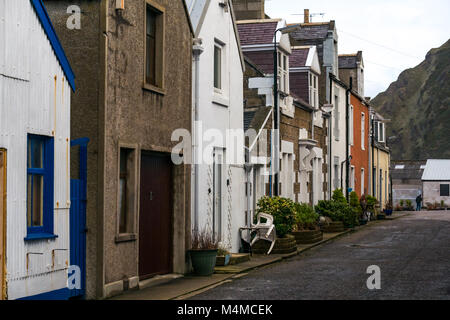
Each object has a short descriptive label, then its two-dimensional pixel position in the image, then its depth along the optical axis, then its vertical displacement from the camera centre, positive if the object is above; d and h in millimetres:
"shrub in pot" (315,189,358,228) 32625 -951
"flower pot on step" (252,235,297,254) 21812 -1673
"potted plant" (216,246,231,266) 17828 -1616
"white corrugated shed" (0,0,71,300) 10609 +981
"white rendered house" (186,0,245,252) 17891 +1696
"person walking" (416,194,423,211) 77062 -1347
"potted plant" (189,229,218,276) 16375 -1446
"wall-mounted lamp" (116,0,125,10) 13477 +3323
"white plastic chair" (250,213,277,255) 21328 -1196
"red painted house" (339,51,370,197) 43822 +4072
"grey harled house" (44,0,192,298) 13086 +1164
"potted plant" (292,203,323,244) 25594 -1333
